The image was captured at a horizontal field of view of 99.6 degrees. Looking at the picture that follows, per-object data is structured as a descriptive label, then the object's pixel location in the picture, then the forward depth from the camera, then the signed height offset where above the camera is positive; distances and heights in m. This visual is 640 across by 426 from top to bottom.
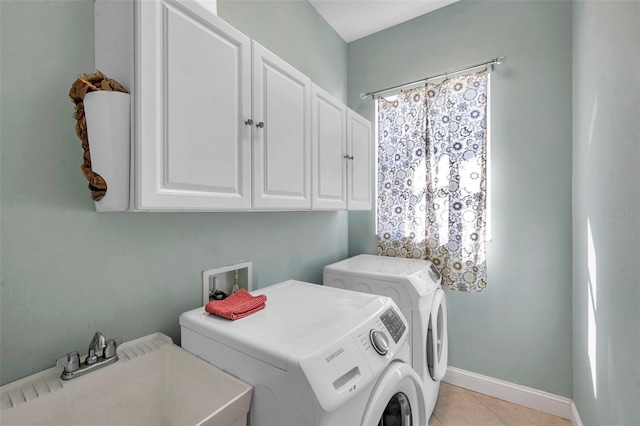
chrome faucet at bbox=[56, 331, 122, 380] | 0.86 -0.49
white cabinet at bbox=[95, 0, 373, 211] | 0.84 +0.40
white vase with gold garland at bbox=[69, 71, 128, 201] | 0.84 +0.34
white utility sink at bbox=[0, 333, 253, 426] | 0.78 -0.58
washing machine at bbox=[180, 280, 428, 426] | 0.79 -0.50
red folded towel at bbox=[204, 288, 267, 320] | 1.12 -0.41
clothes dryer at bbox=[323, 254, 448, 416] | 1.61 -0.54
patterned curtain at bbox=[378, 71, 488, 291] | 2.12 +0.29
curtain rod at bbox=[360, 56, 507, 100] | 2.05 +1.15
